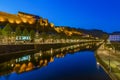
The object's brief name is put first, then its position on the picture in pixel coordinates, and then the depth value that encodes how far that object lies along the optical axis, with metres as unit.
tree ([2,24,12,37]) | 34.16
